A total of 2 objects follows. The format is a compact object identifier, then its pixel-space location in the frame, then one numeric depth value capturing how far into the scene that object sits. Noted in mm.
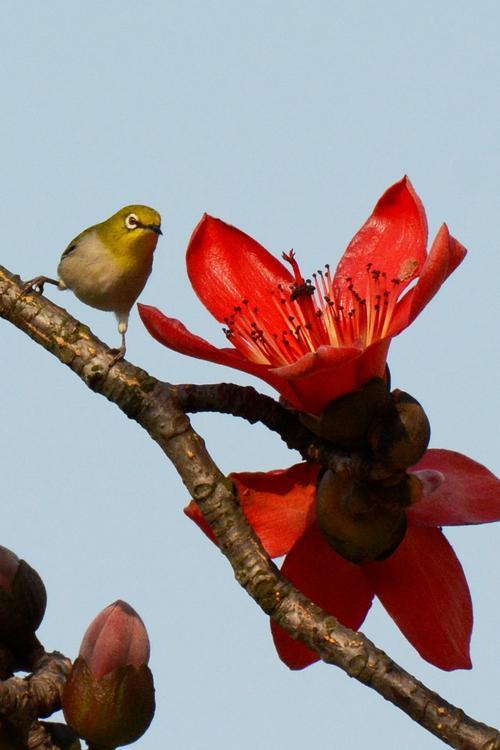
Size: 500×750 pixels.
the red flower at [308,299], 4340
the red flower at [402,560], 4605
